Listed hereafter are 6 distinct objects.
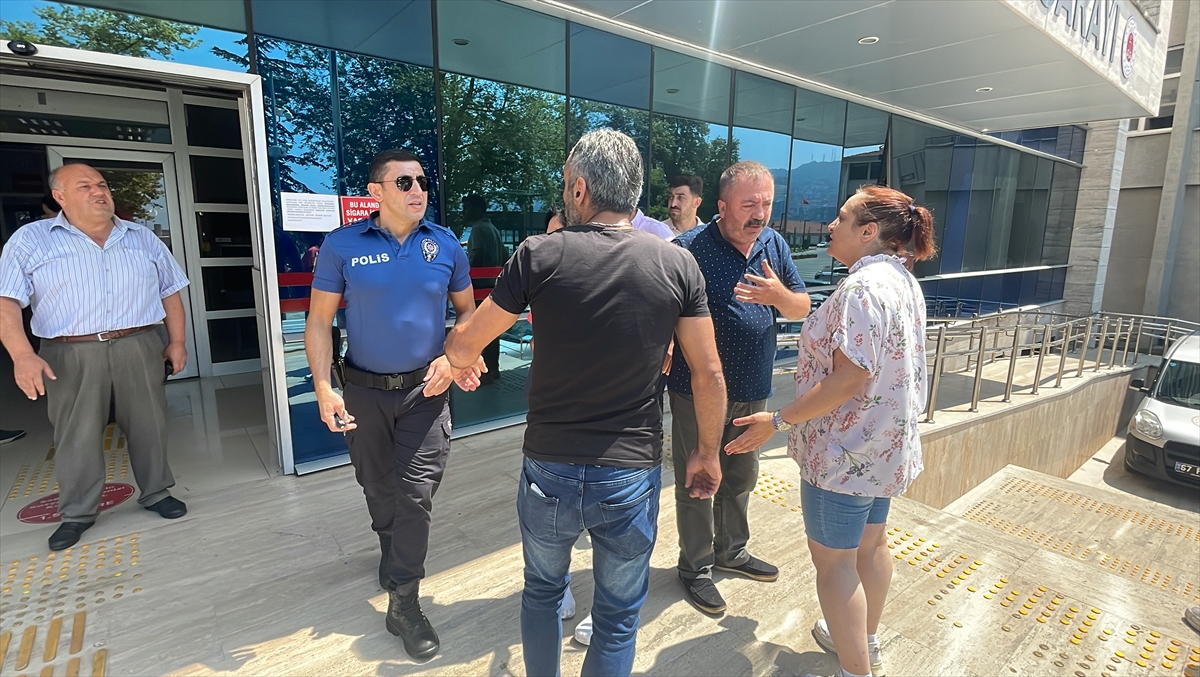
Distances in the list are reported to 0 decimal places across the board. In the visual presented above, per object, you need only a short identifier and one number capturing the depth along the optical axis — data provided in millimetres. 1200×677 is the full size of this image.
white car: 7098
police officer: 2148
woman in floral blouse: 1706
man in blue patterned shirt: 2291
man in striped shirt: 2742
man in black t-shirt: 1488
